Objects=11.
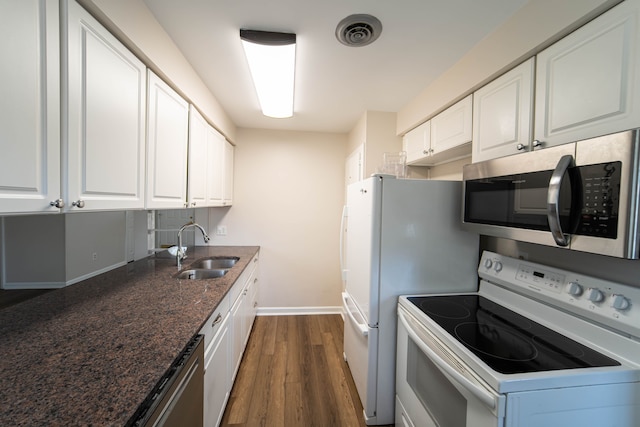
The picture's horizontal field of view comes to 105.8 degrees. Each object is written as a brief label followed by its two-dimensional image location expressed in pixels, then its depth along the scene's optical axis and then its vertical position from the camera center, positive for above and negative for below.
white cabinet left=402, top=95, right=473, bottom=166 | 1.59 +0.56
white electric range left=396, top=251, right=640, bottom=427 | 0.79 -0.55
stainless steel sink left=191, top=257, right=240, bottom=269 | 2.35 -0.56
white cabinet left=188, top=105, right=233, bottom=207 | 1.87 +0.37
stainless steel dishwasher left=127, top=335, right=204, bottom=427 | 0.71 -0.66
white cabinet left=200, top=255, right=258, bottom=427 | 1.27 -0.92
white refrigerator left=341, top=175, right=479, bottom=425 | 1.55 -0.31
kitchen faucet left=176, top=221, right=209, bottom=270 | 1.91 -0.40
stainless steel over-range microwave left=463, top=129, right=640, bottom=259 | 0.73 +0.07
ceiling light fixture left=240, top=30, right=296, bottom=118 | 1.37 +0.94
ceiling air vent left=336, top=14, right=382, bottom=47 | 1.26 +0.98
